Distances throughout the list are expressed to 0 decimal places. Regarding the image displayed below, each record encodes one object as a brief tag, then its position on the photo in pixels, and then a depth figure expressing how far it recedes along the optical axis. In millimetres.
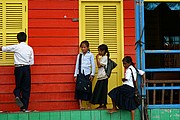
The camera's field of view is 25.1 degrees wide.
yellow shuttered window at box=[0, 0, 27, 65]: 8219
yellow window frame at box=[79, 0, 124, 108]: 8383
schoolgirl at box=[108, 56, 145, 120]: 7531
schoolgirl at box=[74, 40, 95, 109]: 7953
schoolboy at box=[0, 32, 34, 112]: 7551
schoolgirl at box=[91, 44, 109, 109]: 7941
